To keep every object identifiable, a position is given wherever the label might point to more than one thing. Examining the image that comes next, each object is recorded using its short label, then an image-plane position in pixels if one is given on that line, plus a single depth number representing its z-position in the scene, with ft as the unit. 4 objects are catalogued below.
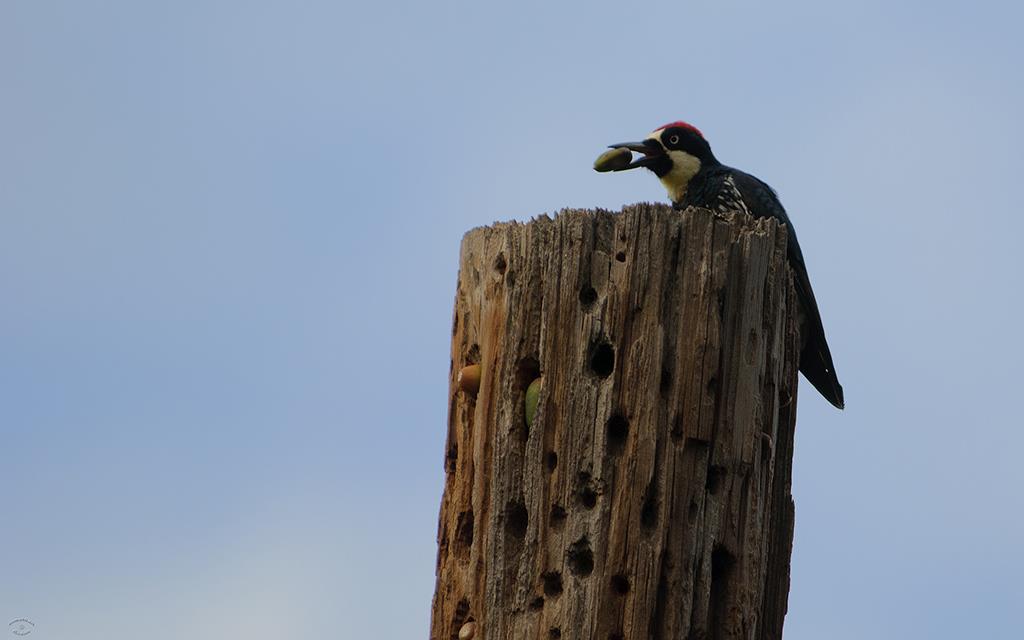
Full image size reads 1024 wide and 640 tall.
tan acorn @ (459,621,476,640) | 33.91
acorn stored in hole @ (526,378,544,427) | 33.78
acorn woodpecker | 46.96
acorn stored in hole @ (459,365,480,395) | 35.81
